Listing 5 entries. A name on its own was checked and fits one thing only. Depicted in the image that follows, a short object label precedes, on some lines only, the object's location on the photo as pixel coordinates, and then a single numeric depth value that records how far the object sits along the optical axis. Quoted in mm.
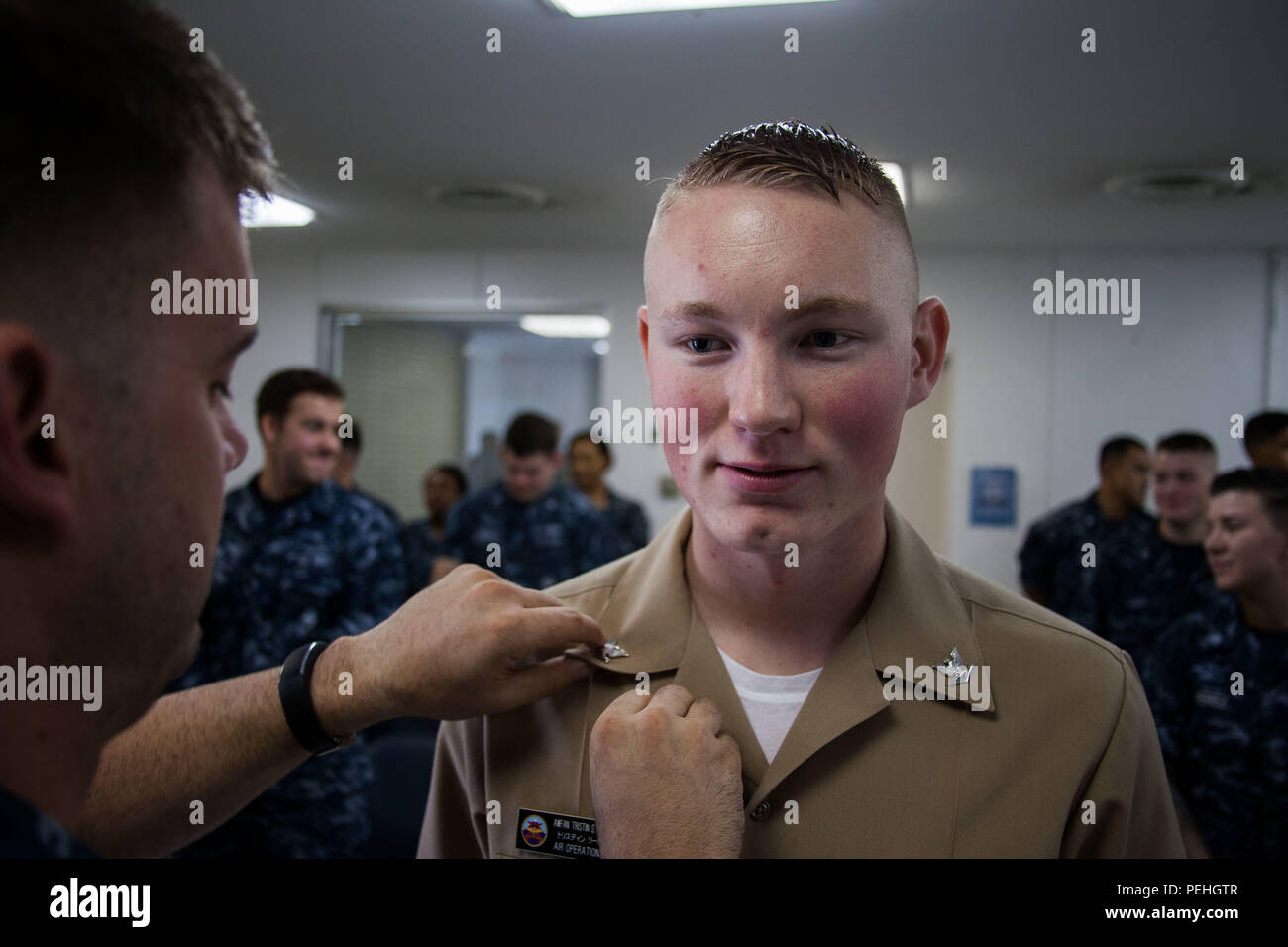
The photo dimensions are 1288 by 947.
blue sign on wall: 4441
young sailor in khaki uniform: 791
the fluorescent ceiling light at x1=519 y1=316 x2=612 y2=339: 5480
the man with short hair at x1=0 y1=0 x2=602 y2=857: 516
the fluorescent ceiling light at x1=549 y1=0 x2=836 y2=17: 1694
